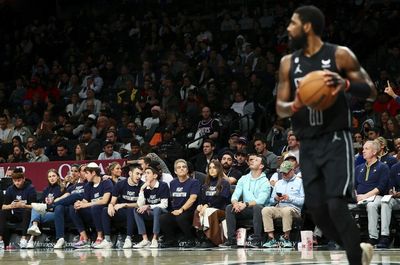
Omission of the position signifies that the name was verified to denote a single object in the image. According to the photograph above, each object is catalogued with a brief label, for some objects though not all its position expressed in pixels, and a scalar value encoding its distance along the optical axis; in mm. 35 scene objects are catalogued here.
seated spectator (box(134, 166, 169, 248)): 13707
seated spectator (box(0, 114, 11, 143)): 19617
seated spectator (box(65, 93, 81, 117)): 20734
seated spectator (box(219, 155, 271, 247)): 12953
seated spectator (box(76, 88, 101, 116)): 20188
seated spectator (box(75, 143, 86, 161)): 16469
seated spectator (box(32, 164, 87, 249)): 14648
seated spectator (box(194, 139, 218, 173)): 15164
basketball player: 6426
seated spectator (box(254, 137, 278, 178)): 14500
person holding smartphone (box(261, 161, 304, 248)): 12695
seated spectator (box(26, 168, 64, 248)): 14750
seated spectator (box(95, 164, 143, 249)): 14156
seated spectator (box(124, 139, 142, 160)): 15812
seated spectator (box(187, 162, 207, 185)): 14085
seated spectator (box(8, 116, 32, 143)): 19516
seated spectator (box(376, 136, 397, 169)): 12817
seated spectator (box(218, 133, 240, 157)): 15328
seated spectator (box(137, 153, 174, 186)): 14319
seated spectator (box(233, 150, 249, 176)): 14414
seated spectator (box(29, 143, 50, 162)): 17312
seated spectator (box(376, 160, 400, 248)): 12047
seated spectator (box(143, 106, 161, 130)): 18395
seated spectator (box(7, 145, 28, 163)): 17734
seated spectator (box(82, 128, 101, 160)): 16959
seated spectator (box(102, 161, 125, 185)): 14951
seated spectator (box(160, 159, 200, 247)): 13641
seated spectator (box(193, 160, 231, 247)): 13305
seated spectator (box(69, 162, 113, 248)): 14406
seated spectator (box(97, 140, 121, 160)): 16344
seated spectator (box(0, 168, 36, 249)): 15000
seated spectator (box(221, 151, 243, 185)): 14114
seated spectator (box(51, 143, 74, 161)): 17314
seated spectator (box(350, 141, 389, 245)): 12148
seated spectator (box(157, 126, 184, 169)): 16281
